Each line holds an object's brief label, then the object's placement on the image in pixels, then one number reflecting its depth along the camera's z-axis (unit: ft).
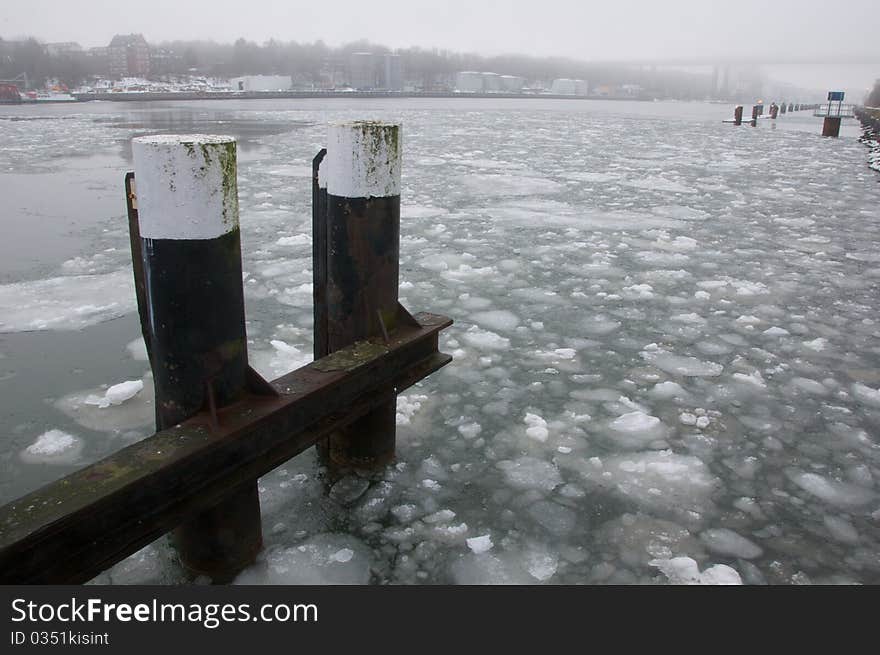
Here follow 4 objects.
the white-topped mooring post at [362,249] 7.57
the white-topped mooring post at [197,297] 5.67
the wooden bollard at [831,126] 80.79
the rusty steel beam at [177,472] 4.87
